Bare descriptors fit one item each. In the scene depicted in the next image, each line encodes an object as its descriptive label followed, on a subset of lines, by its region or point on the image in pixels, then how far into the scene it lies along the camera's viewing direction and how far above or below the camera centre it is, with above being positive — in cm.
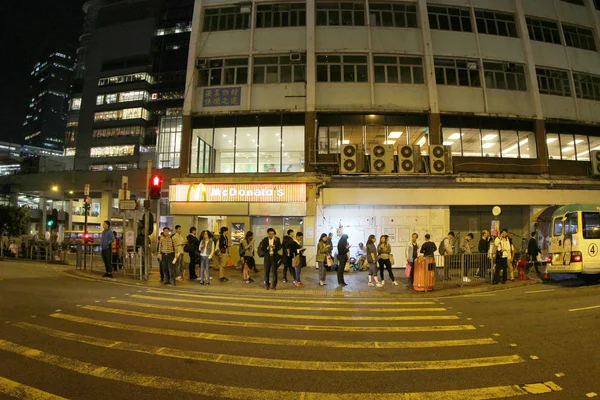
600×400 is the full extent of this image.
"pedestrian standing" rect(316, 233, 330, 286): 1334 -37
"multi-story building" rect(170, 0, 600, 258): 1955 +706
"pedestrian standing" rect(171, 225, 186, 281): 1291 +5
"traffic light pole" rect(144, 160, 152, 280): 1397 +52
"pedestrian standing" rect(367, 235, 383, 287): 1305 -47
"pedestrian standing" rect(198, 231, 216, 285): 1291 -23
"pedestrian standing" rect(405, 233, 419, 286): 1348 -23
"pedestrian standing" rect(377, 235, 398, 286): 1355 -30
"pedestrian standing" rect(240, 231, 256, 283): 1425 -18
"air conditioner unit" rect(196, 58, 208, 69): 2158 +1058
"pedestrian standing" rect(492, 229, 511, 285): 1330 -33
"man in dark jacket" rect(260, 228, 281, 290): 1227 -25
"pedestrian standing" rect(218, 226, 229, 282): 1544 +6
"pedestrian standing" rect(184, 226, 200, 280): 1448 -18
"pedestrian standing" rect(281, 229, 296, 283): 1278 -10
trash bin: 1222 -96
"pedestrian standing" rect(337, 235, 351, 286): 1325 -26
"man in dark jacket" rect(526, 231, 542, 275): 1526 -21
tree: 3253 +225
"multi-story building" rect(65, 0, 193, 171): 7344 +3326
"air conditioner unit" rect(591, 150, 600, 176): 2142 +472
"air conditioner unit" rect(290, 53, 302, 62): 2094 +1058
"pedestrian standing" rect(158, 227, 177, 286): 1280 -38
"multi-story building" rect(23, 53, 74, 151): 15325 +6104
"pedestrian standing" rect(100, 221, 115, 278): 1416 -3
